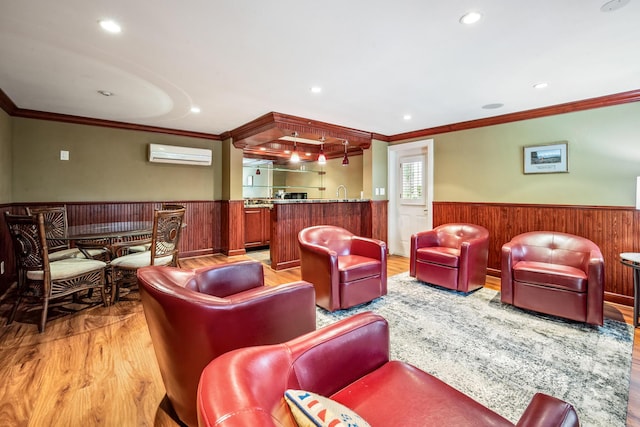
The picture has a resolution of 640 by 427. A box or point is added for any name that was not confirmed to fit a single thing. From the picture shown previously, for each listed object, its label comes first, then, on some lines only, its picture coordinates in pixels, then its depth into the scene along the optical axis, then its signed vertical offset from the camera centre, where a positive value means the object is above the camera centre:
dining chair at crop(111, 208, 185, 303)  3.01 -0.47
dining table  2.98 -0.26
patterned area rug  1.72 -1.09
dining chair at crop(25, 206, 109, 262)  3.26 -0.41
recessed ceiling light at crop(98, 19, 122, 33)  1.95 +1.27
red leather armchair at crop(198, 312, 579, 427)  0.67 -0.56
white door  5.09 +0.30
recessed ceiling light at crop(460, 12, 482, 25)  1.85 +1.24
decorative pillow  0.66 -0.49
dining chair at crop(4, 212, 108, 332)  2.49 -0.54
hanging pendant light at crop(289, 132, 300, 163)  5.14 +0.92
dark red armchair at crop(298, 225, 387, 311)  2.87 -0.61
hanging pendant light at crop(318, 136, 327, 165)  5.11 +0.89
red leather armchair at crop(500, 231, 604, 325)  2.55 -0.64
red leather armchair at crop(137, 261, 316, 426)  1.29 -0.58
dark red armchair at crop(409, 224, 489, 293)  3.40 -0.59
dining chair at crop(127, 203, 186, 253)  3.78 -0.51
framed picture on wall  3.60 +0.64
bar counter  4.39 -0.19
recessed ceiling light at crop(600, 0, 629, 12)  1.72 +1.23
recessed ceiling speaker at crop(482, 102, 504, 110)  3.61 +1.30
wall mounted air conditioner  4.76 +0.93
